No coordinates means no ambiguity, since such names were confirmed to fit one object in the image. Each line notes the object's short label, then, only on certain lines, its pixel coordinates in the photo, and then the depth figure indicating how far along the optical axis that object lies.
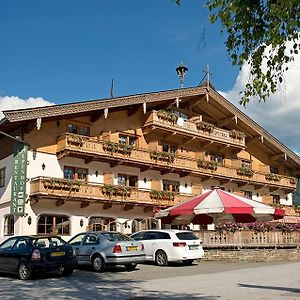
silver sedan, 16.86
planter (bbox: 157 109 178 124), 32.41
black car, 14.62
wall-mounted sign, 25.42
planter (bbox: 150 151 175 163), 31.68
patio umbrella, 21.73
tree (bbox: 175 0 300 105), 6.14
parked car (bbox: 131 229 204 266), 19.39
